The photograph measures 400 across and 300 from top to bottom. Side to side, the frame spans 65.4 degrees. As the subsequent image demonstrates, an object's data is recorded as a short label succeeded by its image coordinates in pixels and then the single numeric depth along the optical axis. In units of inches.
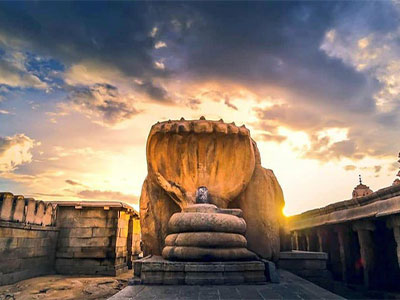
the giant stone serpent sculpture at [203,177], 279.0
